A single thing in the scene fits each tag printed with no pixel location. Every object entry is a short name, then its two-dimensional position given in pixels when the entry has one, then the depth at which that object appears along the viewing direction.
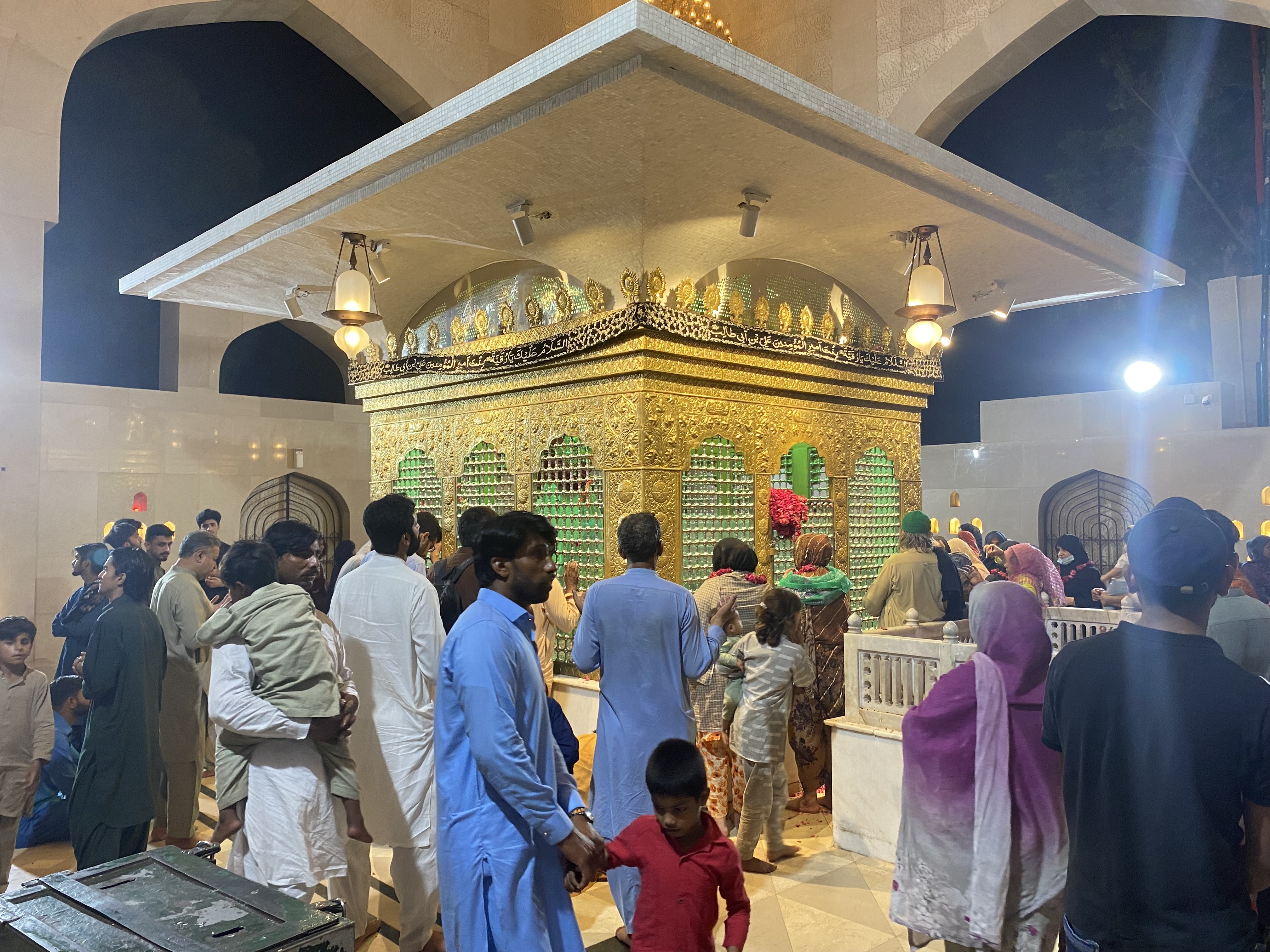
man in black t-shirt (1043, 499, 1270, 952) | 1.75
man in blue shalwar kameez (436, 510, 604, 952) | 2.22
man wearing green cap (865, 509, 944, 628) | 5.96
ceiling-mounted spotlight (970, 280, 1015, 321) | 7.77
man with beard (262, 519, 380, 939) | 3.31
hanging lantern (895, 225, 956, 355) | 6.02
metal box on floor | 1.79
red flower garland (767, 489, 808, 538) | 7.12
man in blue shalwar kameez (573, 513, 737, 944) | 3.39
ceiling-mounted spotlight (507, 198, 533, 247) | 5.55
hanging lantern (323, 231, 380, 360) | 6.04
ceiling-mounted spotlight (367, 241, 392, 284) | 6.50
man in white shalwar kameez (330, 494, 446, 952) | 3.50
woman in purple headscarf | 2.49
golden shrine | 6.30
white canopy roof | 4.07
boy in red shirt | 2.35
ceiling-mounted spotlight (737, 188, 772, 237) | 5.42
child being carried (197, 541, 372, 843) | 3.00
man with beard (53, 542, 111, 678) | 4.95
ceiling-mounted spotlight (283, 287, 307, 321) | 7.72
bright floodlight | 12.72
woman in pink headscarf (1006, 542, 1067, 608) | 6.80
